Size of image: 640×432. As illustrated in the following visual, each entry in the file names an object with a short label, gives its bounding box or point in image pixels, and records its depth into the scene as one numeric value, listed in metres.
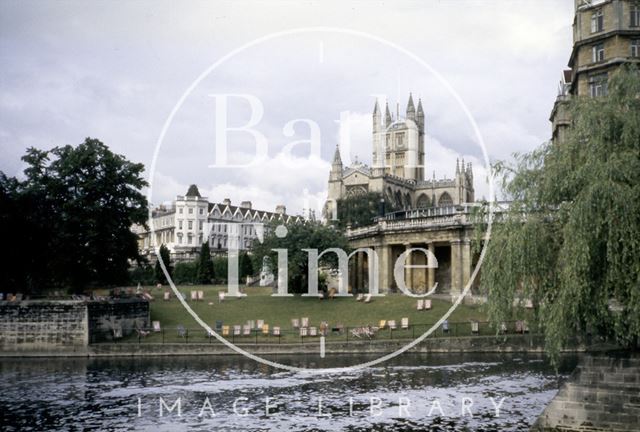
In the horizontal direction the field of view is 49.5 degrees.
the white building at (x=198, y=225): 128.50
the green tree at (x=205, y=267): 84.25
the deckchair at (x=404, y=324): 46.12
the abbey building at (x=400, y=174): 142.38
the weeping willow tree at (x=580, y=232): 20.14
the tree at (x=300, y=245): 60.62
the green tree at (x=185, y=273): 88.19
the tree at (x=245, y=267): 86.03
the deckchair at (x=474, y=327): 43.72
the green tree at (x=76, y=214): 51.53
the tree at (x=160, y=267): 82.00
